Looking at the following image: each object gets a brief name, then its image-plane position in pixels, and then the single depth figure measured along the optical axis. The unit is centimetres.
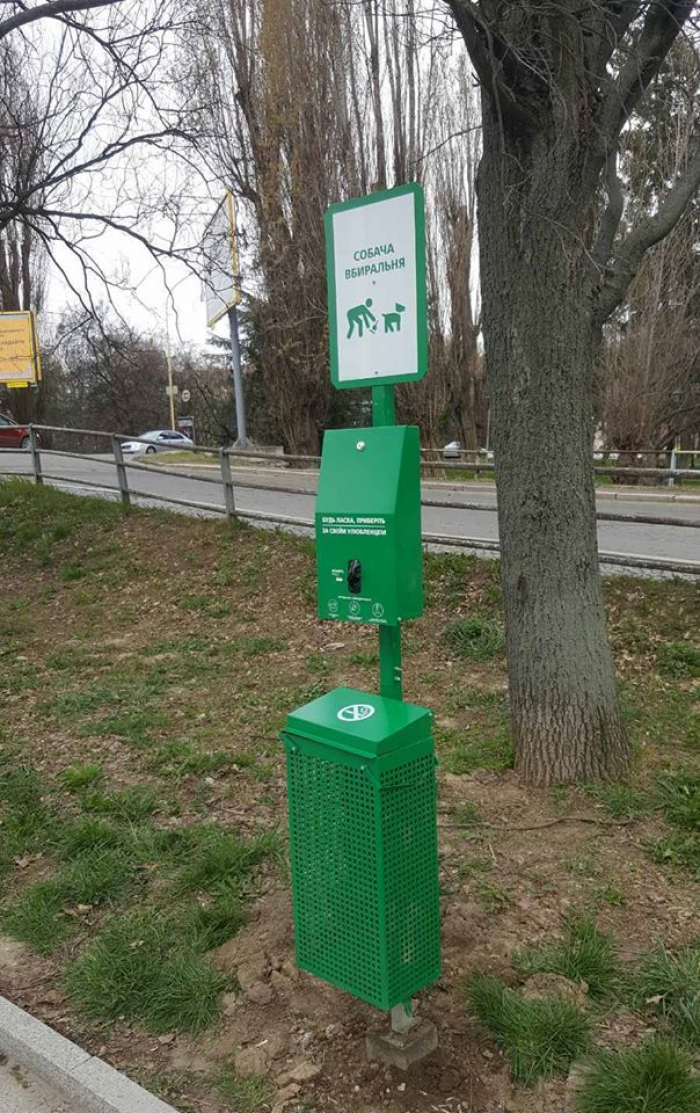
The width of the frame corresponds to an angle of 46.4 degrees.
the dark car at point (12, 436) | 2580
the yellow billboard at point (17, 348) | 1548
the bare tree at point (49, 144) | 820
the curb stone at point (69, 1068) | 231
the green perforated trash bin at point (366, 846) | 226
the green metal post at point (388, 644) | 270
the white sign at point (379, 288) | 256
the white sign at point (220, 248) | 880
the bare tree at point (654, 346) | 1866
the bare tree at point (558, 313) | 349
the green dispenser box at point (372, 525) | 253
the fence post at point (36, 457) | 1272
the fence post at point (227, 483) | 939
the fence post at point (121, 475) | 1099
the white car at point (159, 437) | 3500
